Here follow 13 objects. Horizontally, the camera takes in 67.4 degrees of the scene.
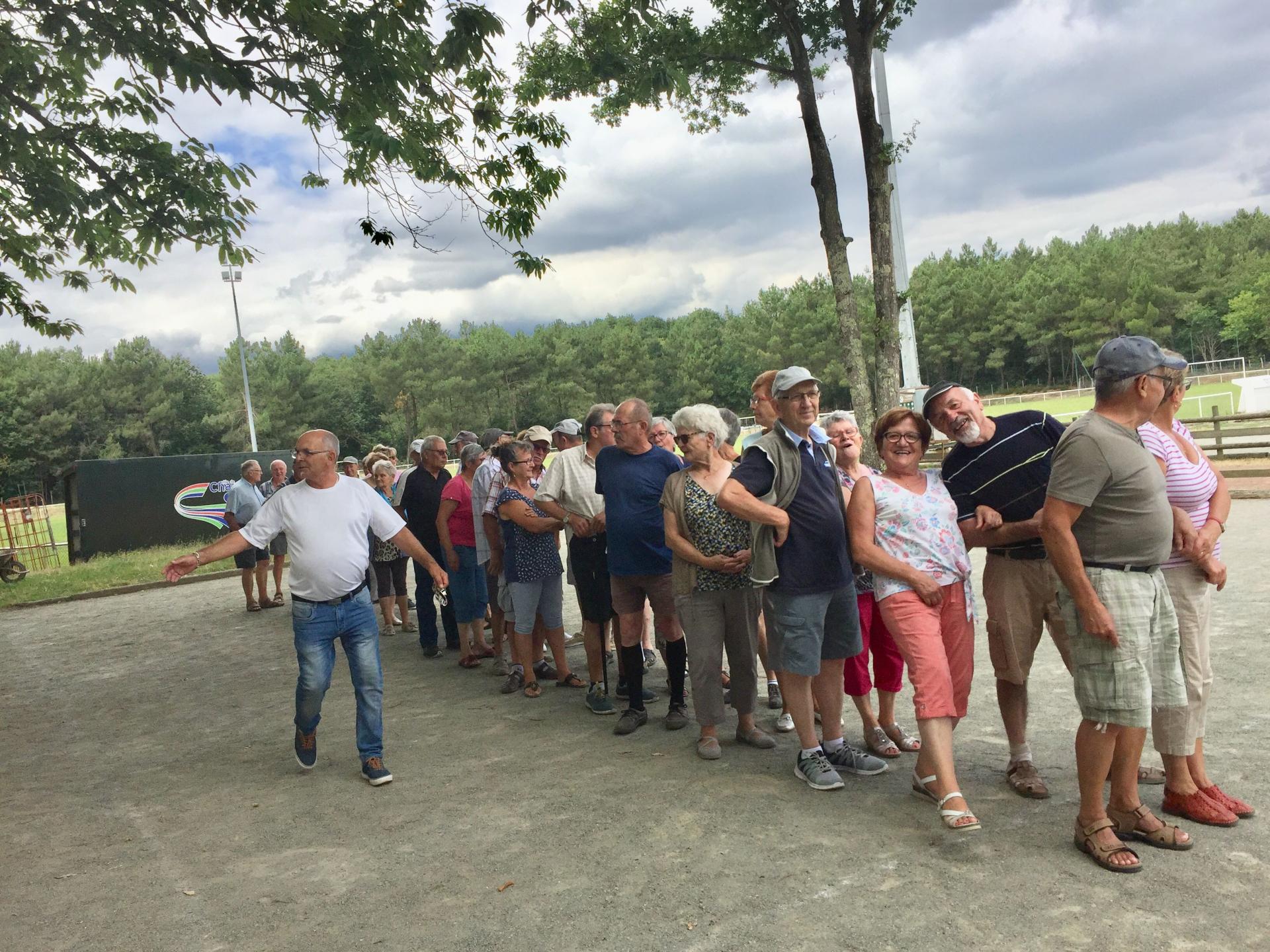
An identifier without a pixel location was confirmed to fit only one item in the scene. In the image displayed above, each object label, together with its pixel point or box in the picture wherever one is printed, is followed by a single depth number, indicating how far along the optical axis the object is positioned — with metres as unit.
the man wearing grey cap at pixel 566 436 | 7.46
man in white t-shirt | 5.21
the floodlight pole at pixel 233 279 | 39.66
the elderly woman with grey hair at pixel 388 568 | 9.30
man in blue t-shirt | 5.69
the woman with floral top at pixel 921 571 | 3.92
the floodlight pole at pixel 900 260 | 14.23
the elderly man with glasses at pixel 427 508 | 8.51
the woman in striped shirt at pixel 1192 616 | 3.71
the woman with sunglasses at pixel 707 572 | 5.06
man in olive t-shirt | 3.41
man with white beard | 4.09
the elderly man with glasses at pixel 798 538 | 4.52
